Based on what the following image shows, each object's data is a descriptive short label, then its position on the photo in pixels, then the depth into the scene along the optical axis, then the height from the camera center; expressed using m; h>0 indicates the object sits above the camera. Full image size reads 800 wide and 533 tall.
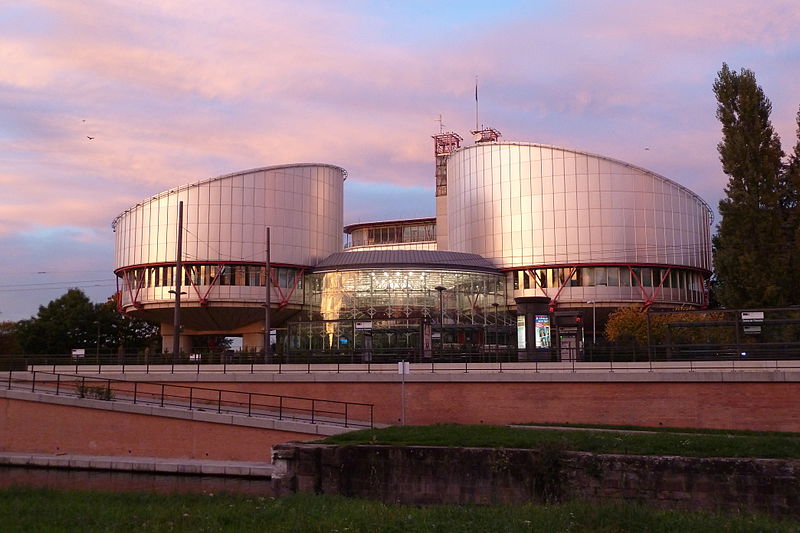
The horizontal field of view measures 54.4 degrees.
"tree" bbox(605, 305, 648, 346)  59.87 +1.32
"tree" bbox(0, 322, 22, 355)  87.81 -0.09
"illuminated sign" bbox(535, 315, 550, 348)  39.78 +0.47
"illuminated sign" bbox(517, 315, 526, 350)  40.28 +0.42
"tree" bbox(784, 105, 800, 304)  43.22 +7.13
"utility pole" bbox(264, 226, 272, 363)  43.52 -0.24
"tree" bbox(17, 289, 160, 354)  81.75 +1.52
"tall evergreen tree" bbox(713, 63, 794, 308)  43.81 +7.79
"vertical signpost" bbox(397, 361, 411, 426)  30.76 -1.47
